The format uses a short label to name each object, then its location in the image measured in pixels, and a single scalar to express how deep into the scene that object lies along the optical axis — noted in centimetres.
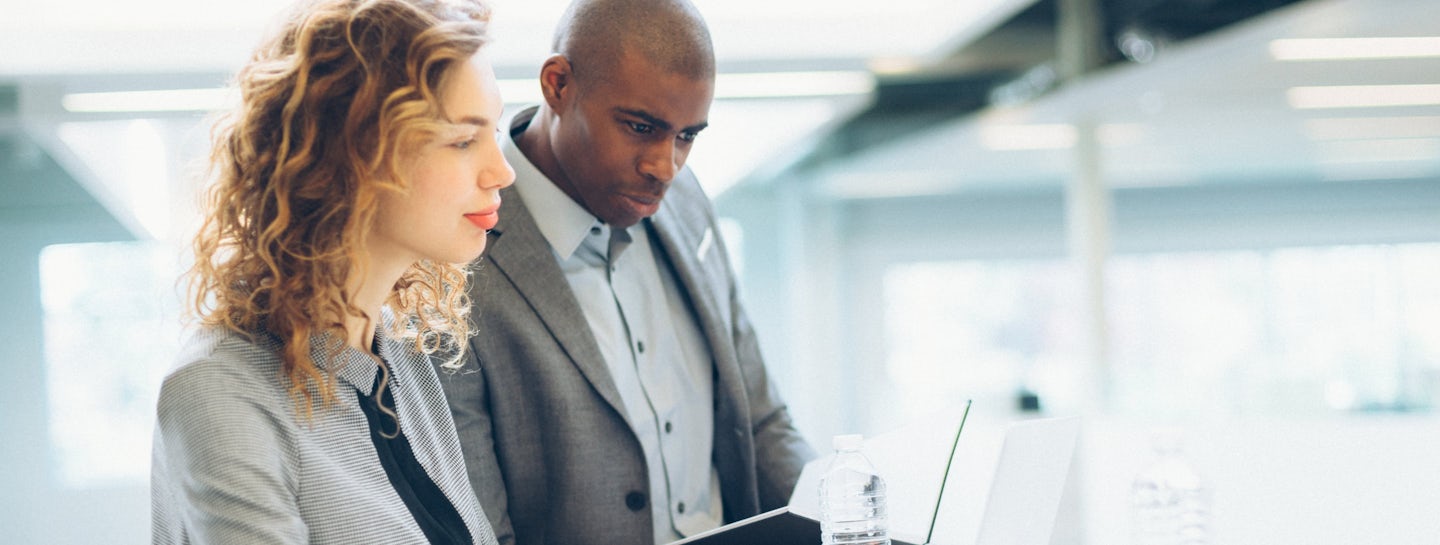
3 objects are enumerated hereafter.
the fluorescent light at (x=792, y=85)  495
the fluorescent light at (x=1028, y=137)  555
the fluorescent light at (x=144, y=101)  441
